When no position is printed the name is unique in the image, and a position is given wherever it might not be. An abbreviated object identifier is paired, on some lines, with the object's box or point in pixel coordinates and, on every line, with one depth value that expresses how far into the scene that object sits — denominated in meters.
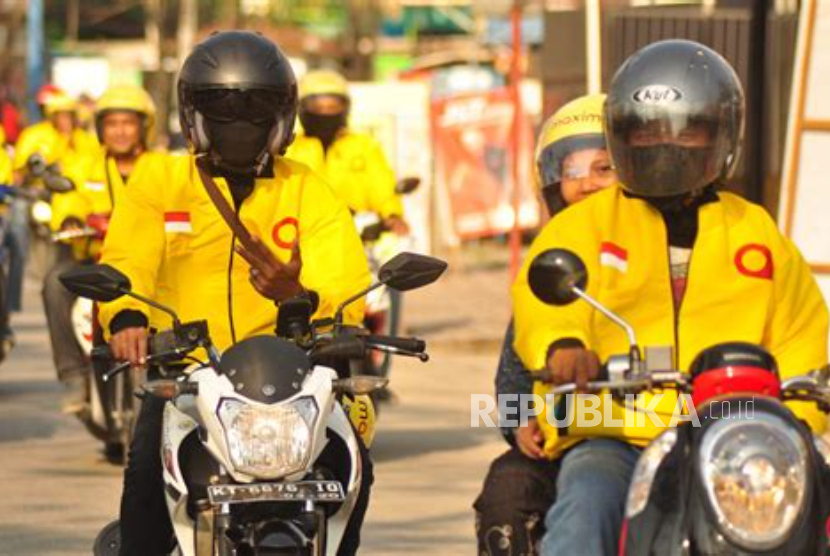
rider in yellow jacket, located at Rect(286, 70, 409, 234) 31.63
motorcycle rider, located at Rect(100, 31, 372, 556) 15.75
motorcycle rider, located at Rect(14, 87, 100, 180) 50.19
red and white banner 59.48
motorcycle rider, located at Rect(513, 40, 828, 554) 13.47
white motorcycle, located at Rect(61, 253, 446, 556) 13.12
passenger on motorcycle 13.91
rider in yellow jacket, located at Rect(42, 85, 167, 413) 27.73
